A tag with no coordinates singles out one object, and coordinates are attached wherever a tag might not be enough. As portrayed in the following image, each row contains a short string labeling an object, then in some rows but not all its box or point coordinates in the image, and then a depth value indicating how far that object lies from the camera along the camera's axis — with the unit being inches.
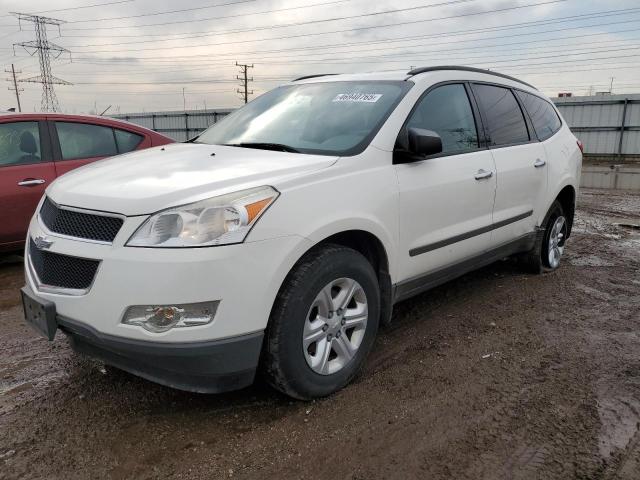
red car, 201.2
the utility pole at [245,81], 2380.7
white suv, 94.6
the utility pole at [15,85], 2807.1
